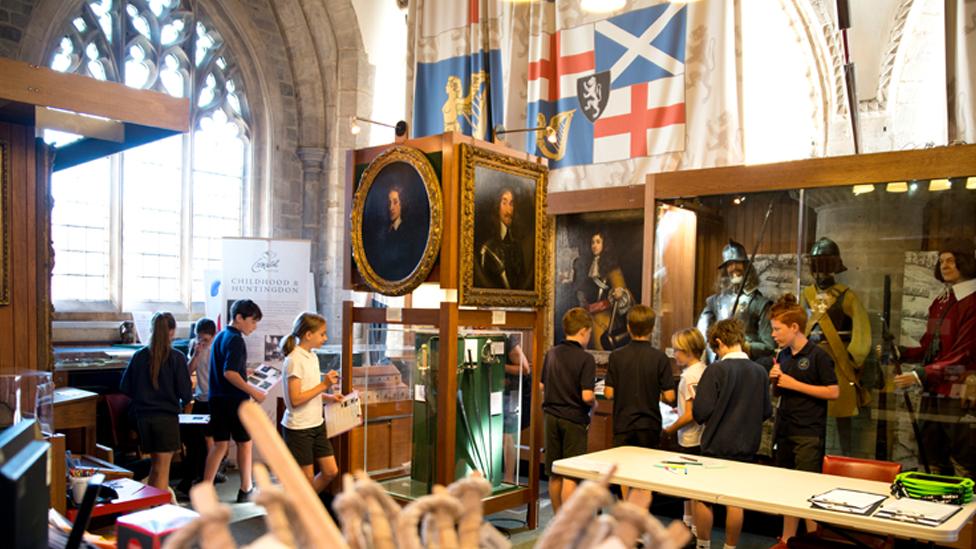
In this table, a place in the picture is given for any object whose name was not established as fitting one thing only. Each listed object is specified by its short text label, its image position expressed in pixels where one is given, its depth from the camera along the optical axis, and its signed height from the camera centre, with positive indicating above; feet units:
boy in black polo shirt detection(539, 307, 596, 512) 17.04 -2.88
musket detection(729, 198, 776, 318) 18.88 +0.15
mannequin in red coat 15.79 -2.10
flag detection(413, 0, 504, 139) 28.35 +6.91
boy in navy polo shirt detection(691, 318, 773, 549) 14.98 -2.91
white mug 11.17 -3.41
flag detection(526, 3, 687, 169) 23.03 +5.47
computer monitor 3.32 -1.13
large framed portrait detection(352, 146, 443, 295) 16.35 +0.79
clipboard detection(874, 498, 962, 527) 10.07 -3.30
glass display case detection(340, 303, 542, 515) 16.63 -3.19
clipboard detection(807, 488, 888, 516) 10.48 -3.30
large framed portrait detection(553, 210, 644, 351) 22.50 -0.23
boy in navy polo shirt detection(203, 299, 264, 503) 20.31 -3.42
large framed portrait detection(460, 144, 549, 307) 16.47 +0.67
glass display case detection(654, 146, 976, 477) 16.02 -0.30
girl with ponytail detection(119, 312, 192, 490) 18.33 -3.26
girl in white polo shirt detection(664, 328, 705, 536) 16.52 -2.68
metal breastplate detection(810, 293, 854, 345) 17.48 -1.30
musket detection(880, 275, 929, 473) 16.61 -1.78
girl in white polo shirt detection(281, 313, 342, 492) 16.88 -3.02
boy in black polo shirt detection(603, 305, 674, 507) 16.53 -2.65
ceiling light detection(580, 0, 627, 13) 23.61 +7.83
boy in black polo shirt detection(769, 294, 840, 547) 15.17 -2.36
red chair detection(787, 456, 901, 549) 11.57 -3.63
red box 5.14 -1.88
